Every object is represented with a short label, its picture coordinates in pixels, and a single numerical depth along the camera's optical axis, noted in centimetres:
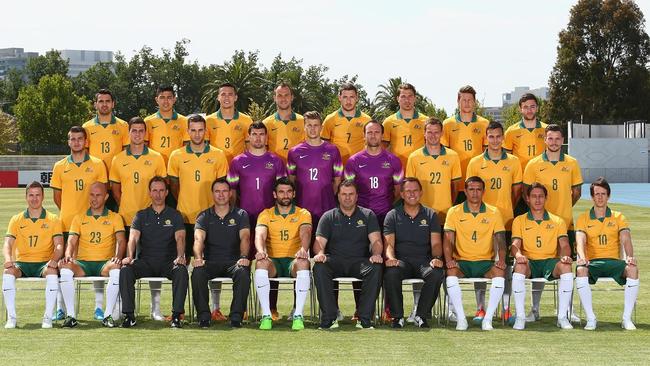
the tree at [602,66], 6450
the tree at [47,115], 6769
